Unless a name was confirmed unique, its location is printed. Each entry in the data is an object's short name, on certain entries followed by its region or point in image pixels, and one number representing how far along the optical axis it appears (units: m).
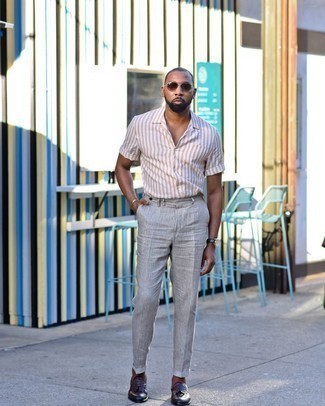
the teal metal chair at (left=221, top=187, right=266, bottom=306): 10.25
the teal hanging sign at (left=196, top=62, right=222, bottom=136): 11.12
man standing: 6.38
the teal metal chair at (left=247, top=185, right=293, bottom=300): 10.58
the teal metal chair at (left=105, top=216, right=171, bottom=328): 9.75
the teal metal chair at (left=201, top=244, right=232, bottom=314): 10.57
